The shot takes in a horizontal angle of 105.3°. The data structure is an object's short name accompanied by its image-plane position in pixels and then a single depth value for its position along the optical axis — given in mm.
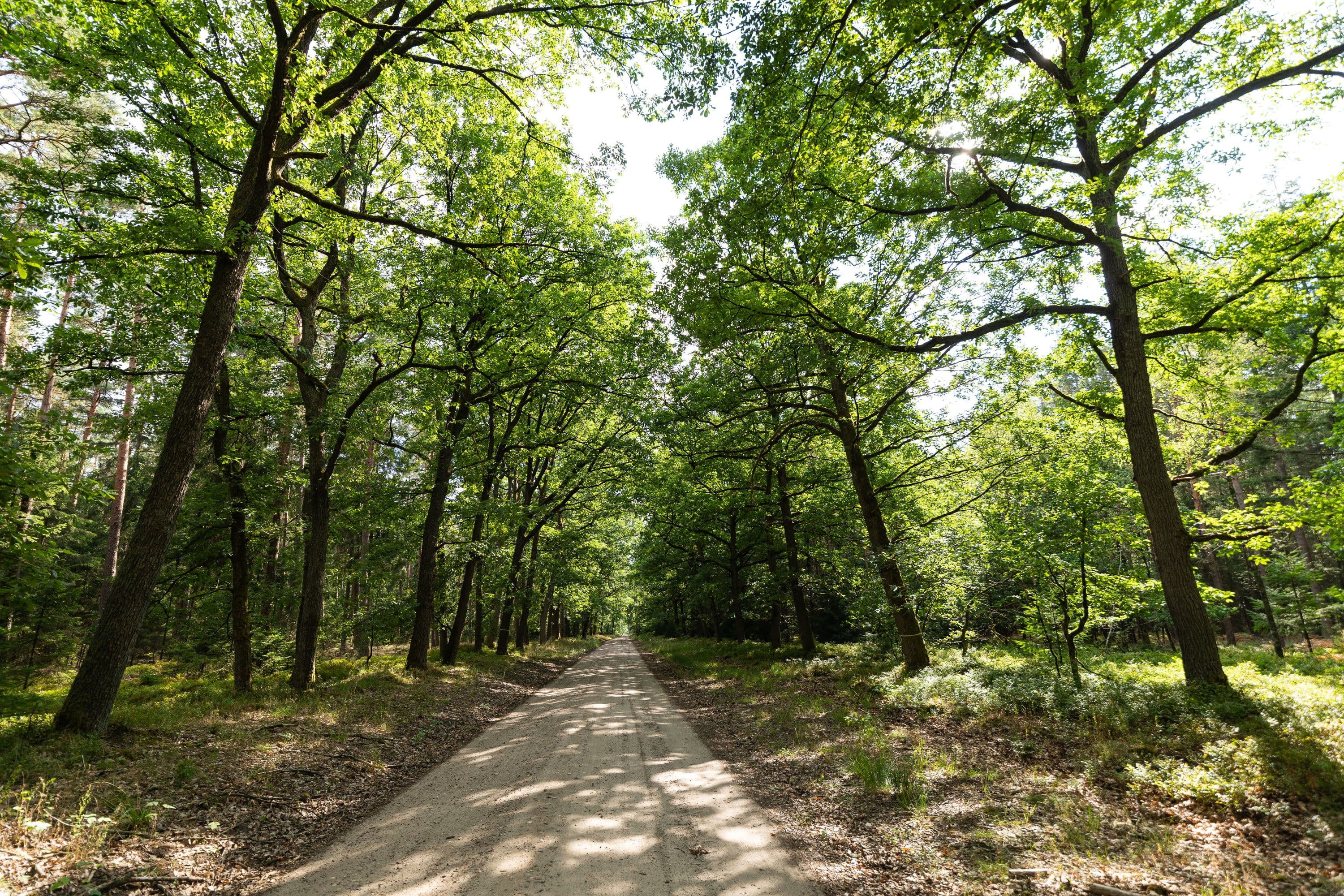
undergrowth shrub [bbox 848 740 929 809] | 5762
